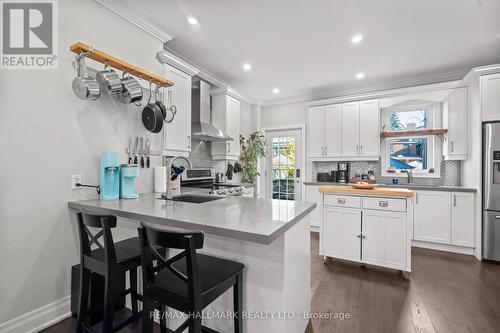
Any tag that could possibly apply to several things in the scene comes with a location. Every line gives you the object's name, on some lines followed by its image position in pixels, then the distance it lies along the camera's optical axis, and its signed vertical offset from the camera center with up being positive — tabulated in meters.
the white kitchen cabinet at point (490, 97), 3.01 +0.91
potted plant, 4.82 +0.19
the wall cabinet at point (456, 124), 3.46 +0.64
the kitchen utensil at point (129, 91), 2.09 +0.68
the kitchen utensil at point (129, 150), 2.33 +0.15
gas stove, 3.17 -0.27
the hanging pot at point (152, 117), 2.34 +0.49
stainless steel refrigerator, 2.94 -0.33
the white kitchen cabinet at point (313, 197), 4.38 -0.60
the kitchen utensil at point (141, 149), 2.44 +0.17
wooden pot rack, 1.76 +0.88
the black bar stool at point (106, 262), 1.30 -0.59
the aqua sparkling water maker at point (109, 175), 1.99 -0.09
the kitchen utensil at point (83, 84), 1.80 +0.64
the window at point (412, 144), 3.87 +0.38
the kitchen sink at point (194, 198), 2.26 -0.33
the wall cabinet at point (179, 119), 2.73 +0.59
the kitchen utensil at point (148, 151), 2.51 +0.15
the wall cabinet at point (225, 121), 3.99 +0.79
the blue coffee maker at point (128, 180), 2.08 -0.14
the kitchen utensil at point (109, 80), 1.93 +0.72
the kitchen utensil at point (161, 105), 2.43 +0.64
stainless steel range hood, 3.45 +0.81
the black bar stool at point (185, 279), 0.98 -0.57
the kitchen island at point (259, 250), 1.20 -0.51
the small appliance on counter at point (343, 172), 4.46 -0.13
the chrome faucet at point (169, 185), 2.05 -0.19
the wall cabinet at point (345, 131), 4.10 +0.65
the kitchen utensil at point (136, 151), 2.39 +0.14
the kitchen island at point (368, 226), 2.50 -0.70
